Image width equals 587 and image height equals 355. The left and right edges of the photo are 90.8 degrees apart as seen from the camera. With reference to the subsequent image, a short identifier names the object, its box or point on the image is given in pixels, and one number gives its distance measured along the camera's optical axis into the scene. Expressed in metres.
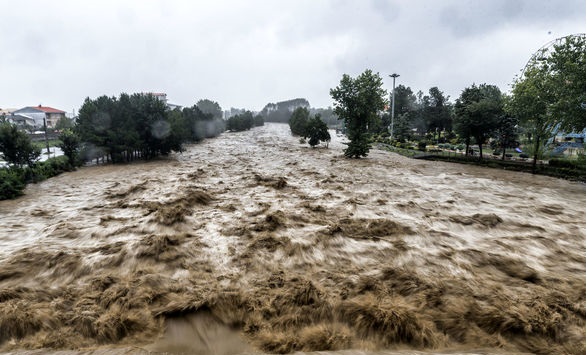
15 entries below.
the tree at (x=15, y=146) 23.67
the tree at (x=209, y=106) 167.50
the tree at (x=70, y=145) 32.36
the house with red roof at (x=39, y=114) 94.88
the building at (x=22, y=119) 83.77
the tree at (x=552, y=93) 20.08
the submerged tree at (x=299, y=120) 77.25
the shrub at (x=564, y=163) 26.13
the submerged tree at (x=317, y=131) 54.31
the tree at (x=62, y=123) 70.18
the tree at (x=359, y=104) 39.88
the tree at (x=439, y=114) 61.12
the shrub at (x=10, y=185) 19.11
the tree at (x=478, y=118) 32.66
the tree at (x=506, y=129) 33.47
